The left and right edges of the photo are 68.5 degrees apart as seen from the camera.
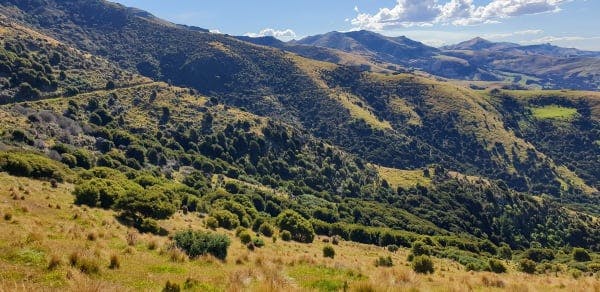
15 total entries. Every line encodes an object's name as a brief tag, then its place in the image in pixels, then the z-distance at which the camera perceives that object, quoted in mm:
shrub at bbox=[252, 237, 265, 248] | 38156
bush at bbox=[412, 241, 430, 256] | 53562
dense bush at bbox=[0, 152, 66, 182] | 41125
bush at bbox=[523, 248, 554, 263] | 76638
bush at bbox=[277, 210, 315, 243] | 52234
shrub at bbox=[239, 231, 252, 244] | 37647
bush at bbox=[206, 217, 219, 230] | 44234
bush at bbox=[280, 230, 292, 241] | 50062
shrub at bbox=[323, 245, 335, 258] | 35812
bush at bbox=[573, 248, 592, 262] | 74412
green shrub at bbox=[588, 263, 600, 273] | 48919
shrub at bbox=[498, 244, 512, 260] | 73838
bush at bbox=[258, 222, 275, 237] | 49969
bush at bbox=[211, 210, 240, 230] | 48531
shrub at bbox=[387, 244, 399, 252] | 57138
